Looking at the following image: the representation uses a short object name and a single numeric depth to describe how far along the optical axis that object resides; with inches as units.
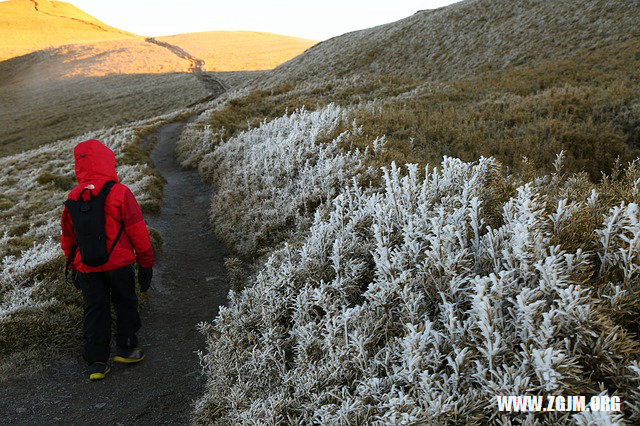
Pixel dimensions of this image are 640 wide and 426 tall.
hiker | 168.4
